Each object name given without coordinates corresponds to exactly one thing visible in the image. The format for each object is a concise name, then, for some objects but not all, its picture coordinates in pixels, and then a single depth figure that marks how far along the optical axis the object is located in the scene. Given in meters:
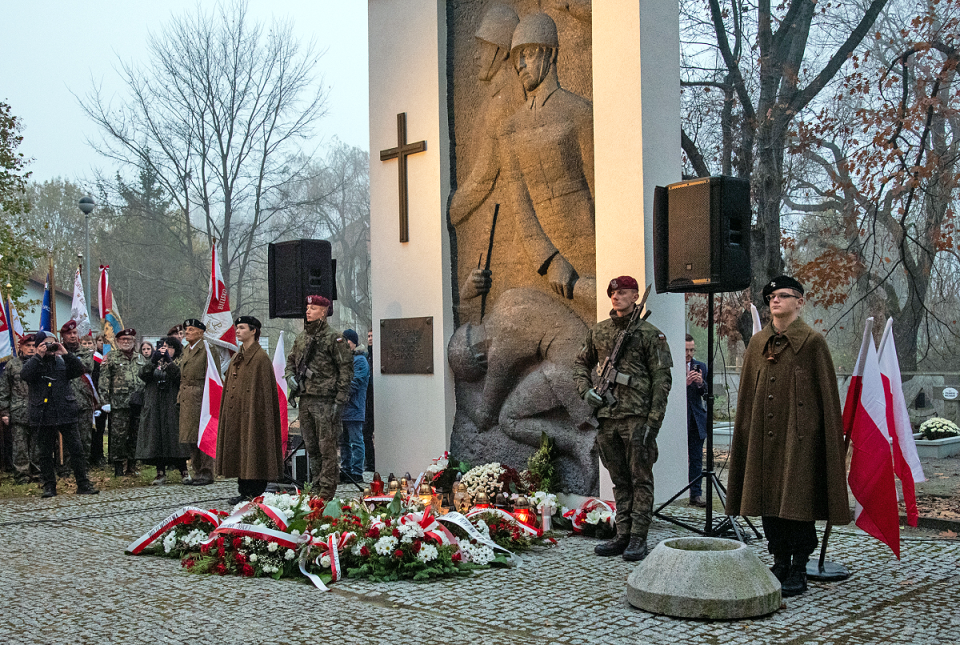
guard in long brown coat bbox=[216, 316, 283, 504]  8.70
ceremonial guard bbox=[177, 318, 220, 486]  10.57
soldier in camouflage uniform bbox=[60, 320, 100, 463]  11.47
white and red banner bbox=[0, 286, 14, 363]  11.43
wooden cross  9.61
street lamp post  19.97
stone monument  7.51
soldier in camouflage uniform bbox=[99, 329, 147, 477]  11.48
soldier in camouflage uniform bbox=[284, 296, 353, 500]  8.66
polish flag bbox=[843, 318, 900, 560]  5.35
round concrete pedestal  4.66
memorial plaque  9.32
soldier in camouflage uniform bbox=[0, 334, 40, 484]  11.16
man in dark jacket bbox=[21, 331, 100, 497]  10.01
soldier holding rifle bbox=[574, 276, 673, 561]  6.40
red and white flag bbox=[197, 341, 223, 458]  9.34
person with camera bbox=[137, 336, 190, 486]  10.87
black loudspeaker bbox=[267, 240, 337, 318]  9.72
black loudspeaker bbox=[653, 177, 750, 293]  6.45
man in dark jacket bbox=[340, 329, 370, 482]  10.53
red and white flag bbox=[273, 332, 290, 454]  9.19
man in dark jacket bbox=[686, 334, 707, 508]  8.78
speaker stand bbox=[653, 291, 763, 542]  6.35
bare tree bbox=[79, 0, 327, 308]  27.84
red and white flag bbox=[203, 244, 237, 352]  9.72
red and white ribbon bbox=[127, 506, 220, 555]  6.71
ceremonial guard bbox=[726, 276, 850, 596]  5.12
